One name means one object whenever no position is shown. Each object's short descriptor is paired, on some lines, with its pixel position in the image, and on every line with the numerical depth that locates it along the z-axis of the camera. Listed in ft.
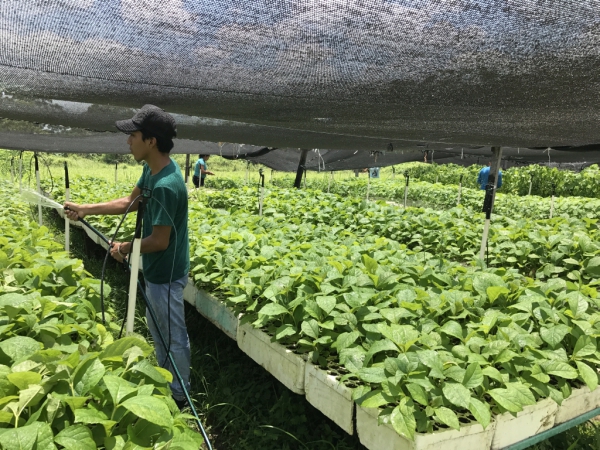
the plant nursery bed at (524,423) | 5.94
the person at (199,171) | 35.44
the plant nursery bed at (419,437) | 5.32
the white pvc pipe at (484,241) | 11.63
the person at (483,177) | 30.90
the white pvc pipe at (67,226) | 10.00
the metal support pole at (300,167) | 35.83
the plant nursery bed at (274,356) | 7.33
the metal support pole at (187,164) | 35.88
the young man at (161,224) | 7.73
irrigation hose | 7.80
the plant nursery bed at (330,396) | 6.36
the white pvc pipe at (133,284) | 6.54
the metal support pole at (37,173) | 13.60
